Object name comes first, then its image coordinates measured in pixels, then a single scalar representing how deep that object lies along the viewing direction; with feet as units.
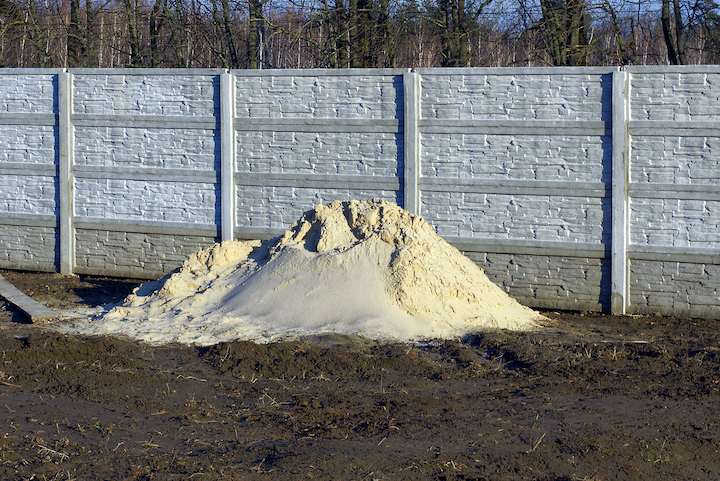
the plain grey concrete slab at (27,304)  53.16
